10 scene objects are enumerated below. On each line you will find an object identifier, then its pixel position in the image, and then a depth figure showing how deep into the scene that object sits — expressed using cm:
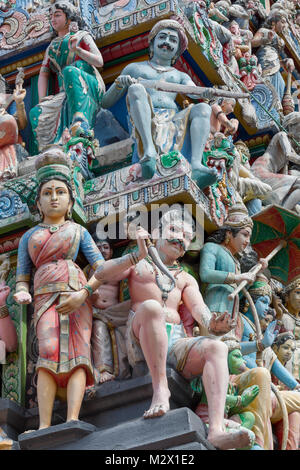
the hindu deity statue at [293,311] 1413
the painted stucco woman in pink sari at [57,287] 1063
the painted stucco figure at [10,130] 1314
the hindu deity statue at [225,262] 1191
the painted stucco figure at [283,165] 1490
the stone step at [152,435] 982
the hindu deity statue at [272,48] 1828
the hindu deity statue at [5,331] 1142
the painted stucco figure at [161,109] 1228
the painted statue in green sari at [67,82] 1334
